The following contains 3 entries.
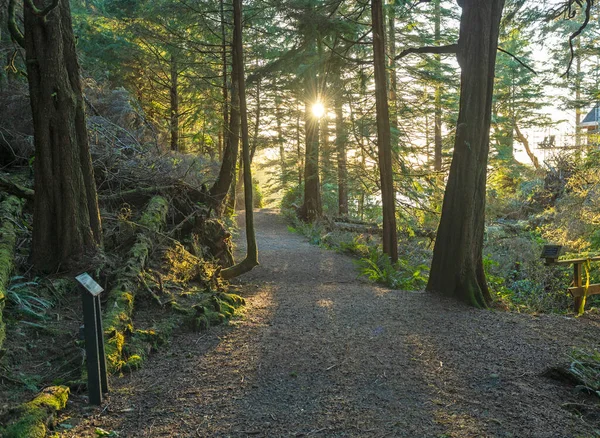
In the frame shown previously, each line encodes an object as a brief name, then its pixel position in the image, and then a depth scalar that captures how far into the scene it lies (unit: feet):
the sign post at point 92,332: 10.96
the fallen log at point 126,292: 14.30
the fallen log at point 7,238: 15.39
